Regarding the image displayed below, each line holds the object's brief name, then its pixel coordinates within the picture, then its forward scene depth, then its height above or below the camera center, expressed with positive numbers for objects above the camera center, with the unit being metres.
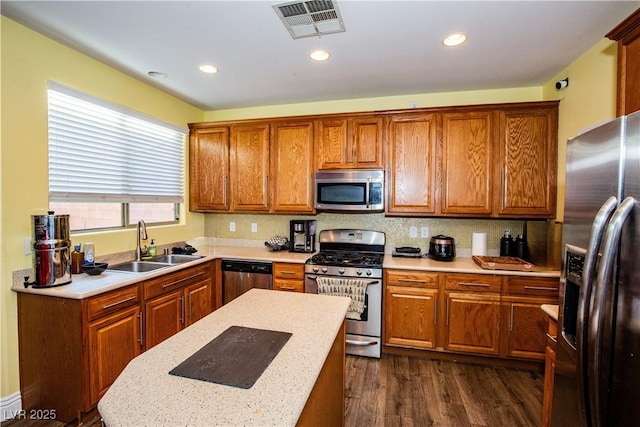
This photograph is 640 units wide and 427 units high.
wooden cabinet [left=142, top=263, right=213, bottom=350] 2.37 -0.83
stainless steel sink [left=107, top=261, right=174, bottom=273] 2.65 -0.53
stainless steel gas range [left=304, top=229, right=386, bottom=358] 2.78 -0.71
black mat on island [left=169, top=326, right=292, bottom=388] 0.95 -0.53
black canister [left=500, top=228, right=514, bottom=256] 2.98 -0.35
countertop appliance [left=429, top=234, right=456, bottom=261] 2.99 -0.39
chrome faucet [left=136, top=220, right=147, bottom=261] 2.83 -0.26
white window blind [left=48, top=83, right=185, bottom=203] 2.26 +0.49
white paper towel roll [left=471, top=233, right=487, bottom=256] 3.04 -0.35
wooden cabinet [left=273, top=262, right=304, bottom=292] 3.00 -0.69
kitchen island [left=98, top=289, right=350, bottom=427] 0.78 -0.53
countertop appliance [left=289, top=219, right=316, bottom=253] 3.41 -0.27
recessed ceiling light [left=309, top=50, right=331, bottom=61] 2.32 +1.22
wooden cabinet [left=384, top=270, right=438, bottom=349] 2.72 -0.91
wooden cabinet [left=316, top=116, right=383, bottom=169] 3.09 +0.71
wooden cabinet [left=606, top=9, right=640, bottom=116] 1.40 +0.72
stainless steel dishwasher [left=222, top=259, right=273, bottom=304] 3.09 -0.71
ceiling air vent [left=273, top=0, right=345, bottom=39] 1.75 +1.20
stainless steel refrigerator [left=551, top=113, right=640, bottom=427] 0.91 -0.24
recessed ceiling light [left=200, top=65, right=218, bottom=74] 2.57 +1.23
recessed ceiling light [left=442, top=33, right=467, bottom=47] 2.07 +1.21
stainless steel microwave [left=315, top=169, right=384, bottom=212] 3.01 +0.20
